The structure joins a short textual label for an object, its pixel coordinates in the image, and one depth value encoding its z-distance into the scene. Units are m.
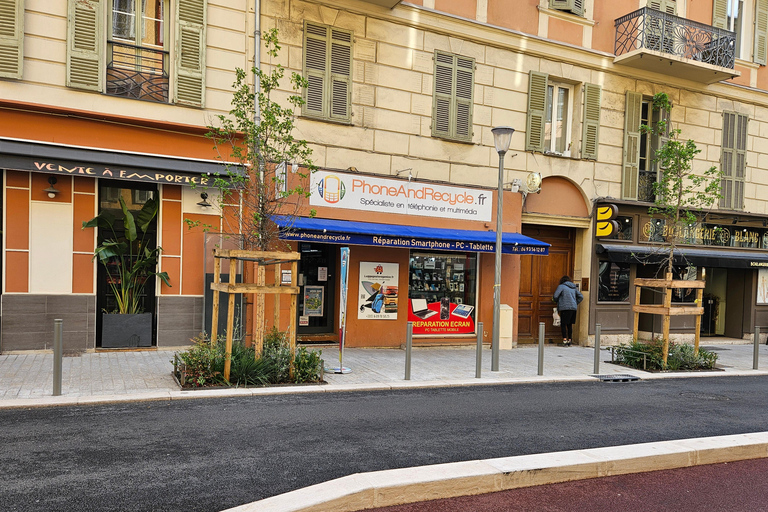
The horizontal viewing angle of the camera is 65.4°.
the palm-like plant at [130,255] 10.63
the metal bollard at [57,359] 7.25
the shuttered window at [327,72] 12.28
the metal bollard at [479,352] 9.85
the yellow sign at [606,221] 15.03
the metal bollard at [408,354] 9.31
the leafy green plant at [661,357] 11.80
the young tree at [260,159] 8.55
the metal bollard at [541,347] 10.37
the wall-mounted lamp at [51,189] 10.23
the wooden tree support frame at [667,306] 11.78
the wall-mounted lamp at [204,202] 11.34
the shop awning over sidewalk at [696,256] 15.29
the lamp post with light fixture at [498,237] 10.64
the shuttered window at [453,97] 13.60
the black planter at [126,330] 10.68
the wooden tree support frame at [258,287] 8.13
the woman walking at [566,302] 14.81
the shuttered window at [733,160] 17.36
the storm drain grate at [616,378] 10.64
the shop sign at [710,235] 16.12
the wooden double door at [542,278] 15.30
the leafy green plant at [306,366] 8.71
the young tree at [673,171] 11.85
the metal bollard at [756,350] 12.33
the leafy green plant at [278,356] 8.55
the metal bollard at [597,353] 10.85
